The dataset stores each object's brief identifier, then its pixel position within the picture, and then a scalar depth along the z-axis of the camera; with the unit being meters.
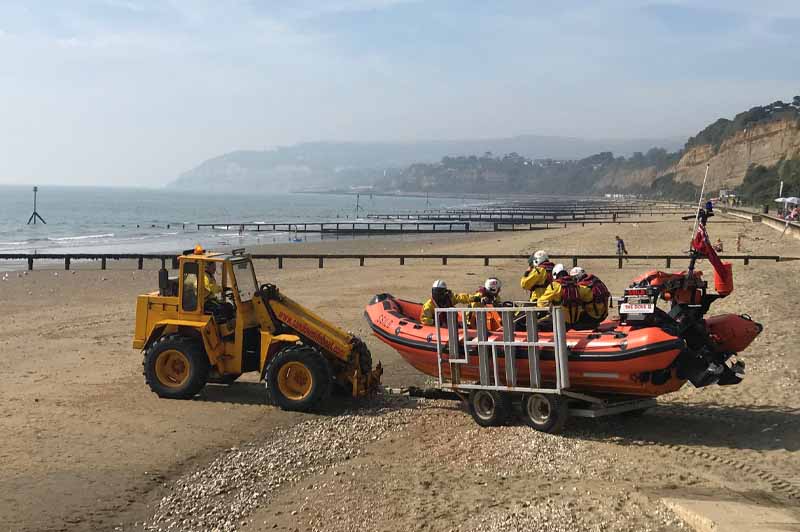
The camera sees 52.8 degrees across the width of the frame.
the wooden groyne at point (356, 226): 77.55
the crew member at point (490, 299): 11.16
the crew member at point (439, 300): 11.26
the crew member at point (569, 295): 10.18
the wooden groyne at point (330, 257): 29.12
